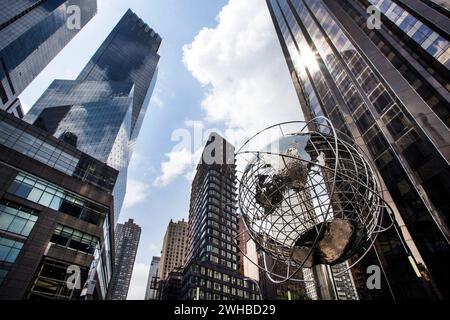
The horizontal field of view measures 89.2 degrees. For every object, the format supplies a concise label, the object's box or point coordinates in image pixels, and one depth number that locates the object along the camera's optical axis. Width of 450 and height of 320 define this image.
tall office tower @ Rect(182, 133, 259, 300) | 55.47
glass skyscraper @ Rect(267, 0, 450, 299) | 12.61
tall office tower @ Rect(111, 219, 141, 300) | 148.88
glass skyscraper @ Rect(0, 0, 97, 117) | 55.66
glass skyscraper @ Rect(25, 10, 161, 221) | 69.00
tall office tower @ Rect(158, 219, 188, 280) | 105.88
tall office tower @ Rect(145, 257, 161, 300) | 144.38
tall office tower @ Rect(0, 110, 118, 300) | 19.28
